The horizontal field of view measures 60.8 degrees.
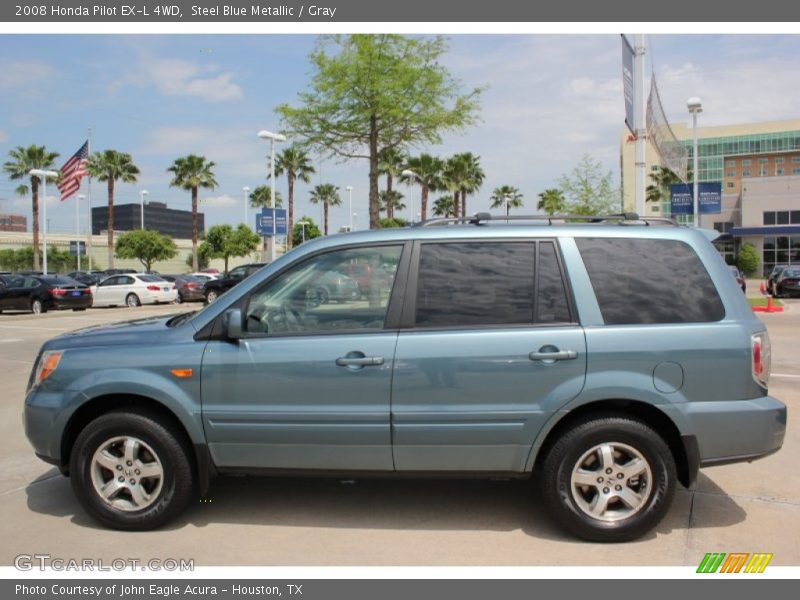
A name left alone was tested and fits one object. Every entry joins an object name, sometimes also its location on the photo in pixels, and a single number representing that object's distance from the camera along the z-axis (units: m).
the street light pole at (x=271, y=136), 27.38
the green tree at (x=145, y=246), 62.13
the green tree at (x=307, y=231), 70.64
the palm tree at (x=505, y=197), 66.25
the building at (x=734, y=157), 65.12
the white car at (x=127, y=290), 27.53
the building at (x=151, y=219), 122.19
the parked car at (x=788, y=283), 28.61
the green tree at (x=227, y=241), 63.41
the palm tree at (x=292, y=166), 55.59
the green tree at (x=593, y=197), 24.05
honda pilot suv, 3.91
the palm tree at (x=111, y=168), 53.53
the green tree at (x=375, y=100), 17.75
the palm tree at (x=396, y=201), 57.64
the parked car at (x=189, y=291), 29.95
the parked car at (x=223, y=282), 27.36
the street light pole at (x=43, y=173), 39.16
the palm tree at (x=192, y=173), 52.71
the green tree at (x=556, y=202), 25.26
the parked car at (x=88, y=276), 40.42
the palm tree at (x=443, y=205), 65.83
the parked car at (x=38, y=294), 23.75
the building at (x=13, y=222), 155.30
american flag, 35.25
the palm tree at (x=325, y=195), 72.96
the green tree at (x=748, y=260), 52.62
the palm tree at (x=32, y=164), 50.59
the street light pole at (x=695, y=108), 27.28
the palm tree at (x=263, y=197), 67.62
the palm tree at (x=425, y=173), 45.09
